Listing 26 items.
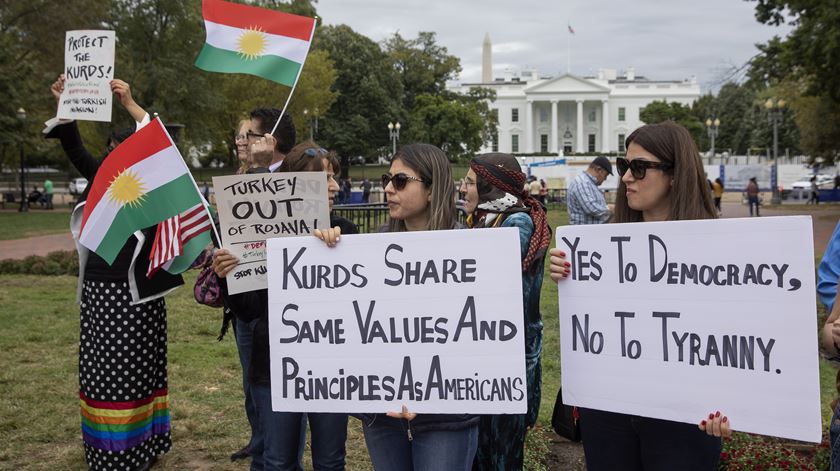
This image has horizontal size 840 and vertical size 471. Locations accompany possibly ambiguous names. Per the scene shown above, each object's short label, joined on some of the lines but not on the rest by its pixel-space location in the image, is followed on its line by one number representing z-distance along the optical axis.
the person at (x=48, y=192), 37.88
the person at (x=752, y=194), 27.75
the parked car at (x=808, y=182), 47.11
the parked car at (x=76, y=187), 44.11
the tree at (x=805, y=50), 20.30
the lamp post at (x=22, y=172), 29.81
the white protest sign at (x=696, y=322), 2.59
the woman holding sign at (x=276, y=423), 3.51
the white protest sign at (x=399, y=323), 2.92
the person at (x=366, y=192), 34.86
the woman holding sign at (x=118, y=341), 4.47
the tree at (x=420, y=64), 82.62
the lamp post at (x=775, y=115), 36.06
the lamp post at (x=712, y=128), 52.68
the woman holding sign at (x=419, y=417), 2.94
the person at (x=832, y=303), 2.55
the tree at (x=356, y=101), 66.50
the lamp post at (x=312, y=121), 46.29
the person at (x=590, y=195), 9.29
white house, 121.75
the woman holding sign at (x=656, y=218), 2.79
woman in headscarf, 3.54
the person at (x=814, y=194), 37.70
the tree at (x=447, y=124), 72.38
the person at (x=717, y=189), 26.41
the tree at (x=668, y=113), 100.71
